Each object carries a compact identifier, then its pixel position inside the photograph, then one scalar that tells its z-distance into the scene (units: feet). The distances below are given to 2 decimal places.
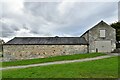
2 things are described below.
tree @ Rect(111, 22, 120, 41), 52.70
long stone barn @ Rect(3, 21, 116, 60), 37.67
